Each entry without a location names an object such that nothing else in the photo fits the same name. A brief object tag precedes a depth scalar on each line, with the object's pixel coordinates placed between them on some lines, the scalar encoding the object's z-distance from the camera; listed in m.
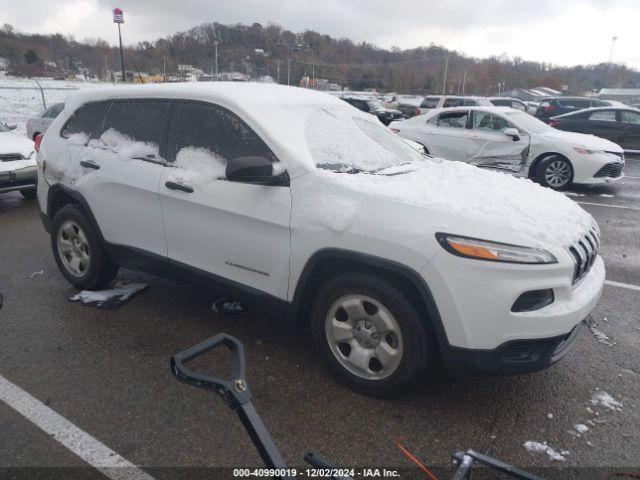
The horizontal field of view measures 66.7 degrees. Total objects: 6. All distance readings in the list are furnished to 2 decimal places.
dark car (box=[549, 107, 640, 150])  13.44
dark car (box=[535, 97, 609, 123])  17.88
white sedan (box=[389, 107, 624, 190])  8.97
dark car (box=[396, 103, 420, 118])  27.21
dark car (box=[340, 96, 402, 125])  22.61
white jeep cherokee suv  2.39
